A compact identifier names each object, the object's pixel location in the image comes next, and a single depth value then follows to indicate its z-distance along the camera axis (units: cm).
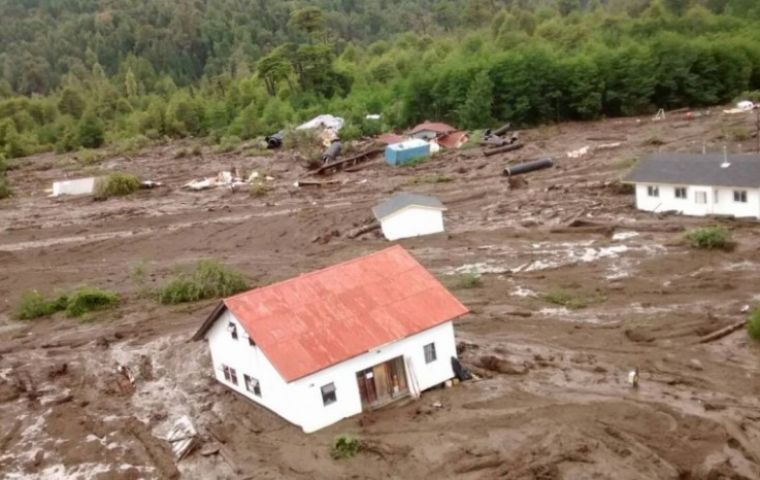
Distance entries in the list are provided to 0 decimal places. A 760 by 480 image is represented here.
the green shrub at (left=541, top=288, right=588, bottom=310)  2689
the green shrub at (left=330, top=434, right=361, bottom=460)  1905
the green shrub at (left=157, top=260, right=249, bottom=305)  3145
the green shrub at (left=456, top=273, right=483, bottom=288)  2973
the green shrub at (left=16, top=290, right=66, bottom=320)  3191
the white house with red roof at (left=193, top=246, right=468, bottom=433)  2030
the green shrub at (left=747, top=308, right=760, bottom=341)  2283
